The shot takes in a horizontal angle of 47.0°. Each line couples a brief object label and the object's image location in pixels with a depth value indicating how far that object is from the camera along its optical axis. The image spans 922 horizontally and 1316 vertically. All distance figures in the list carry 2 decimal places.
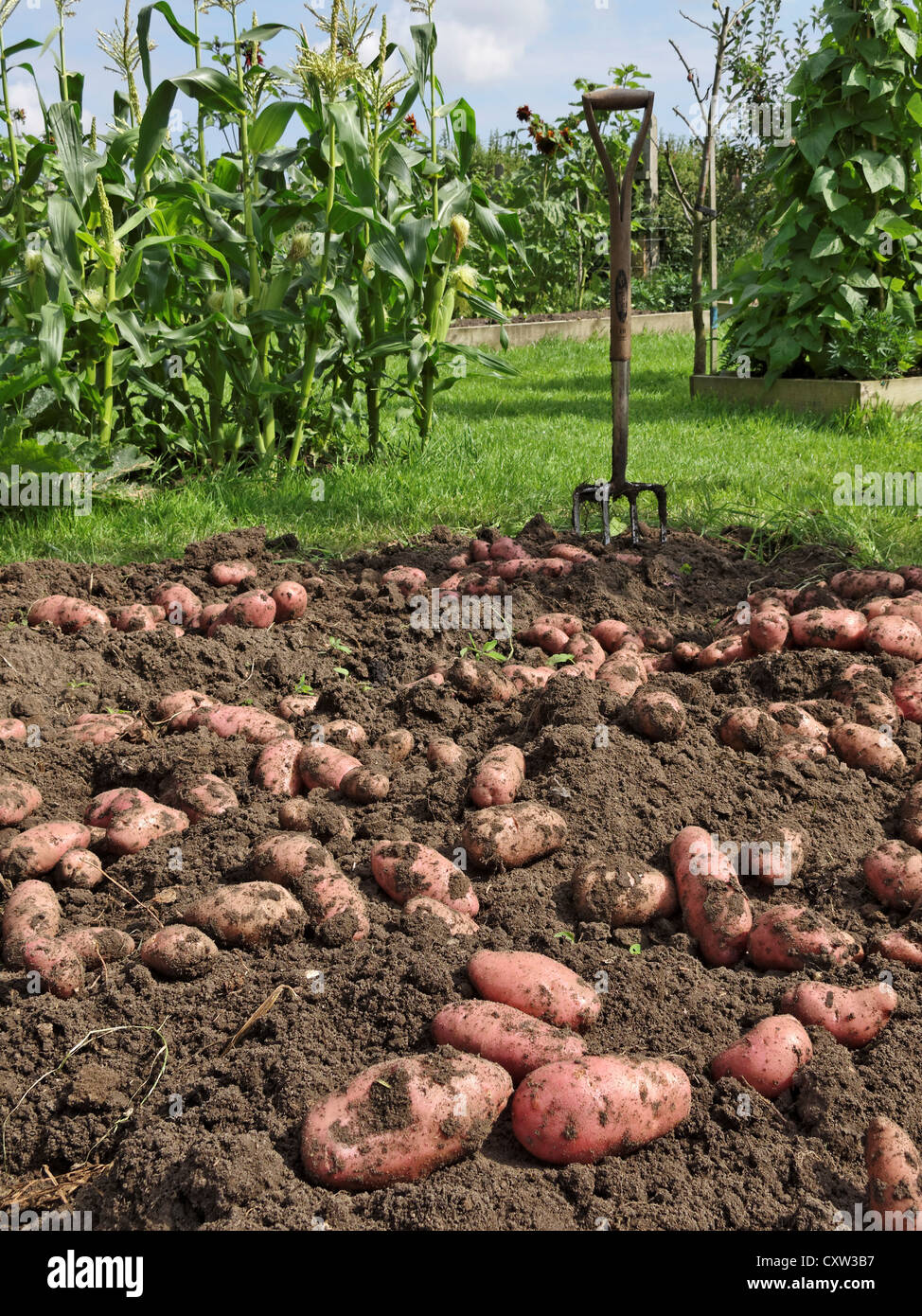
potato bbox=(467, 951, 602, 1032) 1.70
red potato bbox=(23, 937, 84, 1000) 1.80
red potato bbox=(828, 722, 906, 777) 2.40
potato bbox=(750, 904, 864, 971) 1.84
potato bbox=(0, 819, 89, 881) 2.09
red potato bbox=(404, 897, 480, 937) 1.89
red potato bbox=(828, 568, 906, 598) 3.22
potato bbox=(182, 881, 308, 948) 1.88
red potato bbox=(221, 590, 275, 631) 3.19
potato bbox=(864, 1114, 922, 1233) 1.42
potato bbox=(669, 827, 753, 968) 1.91
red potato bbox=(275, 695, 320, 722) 2.73
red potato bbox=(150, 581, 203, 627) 3.31
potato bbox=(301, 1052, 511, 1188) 1.46
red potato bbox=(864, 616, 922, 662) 2.84
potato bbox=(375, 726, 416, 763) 2.50
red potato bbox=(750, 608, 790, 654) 2.89
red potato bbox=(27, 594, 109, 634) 3.21
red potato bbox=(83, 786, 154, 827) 2.25
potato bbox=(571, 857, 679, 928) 1.97
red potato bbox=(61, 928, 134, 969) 1.86
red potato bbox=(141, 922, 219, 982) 1.82
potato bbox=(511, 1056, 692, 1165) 1.49
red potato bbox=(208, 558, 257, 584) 3.50
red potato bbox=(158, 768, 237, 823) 2.28
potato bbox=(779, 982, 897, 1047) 1.71
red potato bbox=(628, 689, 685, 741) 2.42
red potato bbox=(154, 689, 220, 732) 2.66
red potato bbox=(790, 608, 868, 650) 2.90
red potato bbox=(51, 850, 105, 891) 2.09
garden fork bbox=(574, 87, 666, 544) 3.15
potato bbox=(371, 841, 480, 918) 1.97
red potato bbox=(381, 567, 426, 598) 3.43
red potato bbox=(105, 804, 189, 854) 2.18
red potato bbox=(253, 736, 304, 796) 2.38
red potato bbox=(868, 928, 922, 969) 1.84
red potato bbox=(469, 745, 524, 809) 2.27
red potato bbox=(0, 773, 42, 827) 2.27
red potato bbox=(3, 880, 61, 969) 1.86
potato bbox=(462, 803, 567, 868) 2.09
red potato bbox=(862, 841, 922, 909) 1.98
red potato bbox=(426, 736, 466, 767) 2.44
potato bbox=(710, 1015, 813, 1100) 1.61
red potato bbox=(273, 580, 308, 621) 3.26
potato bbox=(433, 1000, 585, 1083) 1.60
